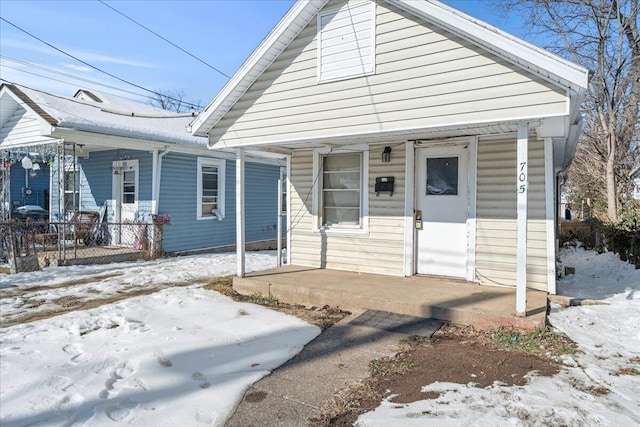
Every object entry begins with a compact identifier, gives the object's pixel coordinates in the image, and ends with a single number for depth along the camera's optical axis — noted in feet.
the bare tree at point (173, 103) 128.67
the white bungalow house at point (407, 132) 15.08
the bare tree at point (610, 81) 40.37
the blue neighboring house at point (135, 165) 32.01
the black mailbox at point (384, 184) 22.70
